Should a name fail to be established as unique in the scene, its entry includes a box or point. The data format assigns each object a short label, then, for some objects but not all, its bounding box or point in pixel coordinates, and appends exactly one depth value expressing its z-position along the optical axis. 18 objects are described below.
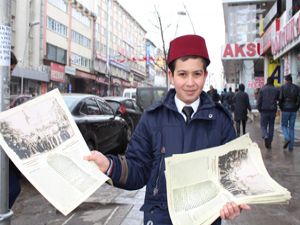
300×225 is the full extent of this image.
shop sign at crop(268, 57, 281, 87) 15.48
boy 1.43
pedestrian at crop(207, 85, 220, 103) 13.22
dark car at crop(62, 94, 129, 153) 5.22
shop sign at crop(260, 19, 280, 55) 13.35
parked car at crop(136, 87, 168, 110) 11.88
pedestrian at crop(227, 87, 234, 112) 15.84
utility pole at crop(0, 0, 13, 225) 1.79
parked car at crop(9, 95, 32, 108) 5.14
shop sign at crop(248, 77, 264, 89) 19.94
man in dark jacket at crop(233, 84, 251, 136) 9.32
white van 18.98
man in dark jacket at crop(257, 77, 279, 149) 7.43
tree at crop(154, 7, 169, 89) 23.15
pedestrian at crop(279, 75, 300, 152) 7.08
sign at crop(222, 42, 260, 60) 17.72
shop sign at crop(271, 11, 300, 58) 9.43
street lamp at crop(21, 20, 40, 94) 25.64
